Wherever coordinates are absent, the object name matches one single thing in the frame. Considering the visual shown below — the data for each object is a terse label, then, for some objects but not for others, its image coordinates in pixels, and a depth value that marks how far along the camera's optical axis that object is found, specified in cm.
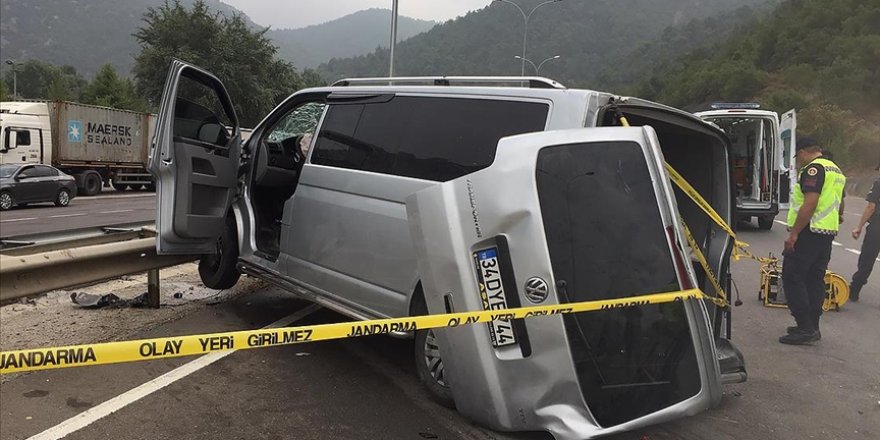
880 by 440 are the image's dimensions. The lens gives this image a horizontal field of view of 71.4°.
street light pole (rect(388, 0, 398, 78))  1792
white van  1238
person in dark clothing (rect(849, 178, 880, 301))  730
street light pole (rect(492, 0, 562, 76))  3439
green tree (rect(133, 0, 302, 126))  3731
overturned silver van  264
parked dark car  1758
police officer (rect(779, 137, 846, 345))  546
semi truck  2097
